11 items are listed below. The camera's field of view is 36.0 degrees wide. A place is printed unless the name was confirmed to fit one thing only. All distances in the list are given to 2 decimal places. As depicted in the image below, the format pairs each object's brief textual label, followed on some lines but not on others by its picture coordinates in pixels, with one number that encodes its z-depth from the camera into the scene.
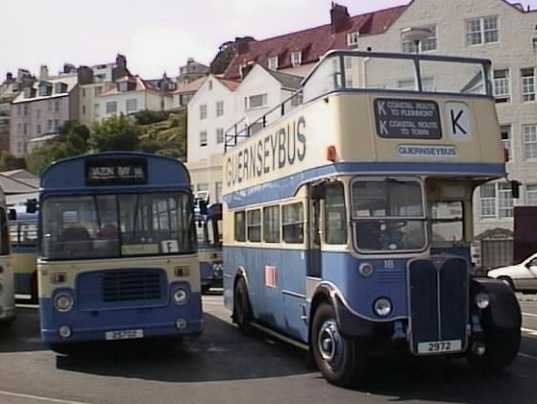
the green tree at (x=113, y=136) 80.44
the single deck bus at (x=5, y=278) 14.50
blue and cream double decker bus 9.70
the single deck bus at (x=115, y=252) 11.59
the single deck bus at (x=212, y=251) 26.70
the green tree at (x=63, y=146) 84.12
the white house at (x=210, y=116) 69.31
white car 26.69
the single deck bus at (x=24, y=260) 22.70
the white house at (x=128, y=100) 112.69
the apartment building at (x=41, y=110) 119.31
